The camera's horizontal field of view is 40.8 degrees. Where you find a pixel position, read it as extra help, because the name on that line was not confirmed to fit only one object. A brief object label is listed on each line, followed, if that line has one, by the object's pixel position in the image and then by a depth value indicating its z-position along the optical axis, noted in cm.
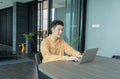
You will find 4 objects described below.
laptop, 183
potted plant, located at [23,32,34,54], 769
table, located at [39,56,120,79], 142
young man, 206
